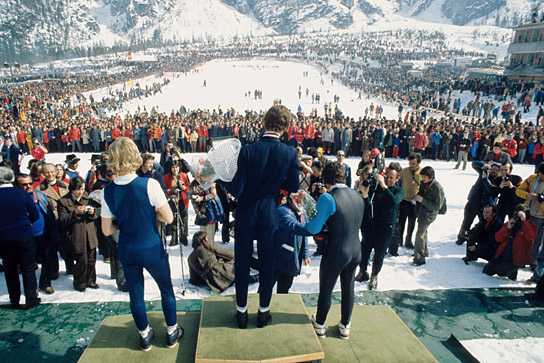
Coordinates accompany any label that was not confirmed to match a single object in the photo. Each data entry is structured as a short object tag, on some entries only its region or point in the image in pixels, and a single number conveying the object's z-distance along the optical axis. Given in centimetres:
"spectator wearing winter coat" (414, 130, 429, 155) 1355
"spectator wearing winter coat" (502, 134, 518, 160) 1163
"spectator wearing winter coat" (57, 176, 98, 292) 424
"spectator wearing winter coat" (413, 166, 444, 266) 512
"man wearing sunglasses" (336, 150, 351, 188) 599
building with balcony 3284
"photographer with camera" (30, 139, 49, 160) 974
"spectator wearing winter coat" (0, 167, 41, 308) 353
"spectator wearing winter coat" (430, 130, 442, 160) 1388
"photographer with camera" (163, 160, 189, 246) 588
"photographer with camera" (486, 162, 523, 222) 564
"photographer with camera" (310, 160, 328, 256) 552
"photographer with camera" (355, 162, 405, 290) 442
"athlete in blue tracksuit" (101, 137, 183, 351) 234
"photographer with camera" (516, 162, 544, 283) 467
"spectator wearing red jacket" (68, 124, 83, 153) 1553
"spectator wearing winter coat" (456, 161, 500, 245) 574
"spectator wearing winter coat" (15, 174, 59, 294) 418
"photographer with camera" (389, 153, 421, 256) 562
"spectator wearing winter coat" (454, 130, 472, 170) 1227
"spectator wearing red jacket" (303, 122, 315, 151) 1535
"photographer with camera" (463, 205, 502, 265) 522
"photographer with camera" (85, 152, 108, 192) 556
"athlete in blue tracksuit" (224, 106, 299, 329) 245
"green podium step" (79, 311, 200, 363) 266
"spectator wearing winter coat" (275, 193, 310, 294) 276
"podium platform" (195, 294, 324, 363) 254
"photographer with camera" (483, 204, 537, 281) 472
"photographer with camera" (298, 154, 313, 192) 563
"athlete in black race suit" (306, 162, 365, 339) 262
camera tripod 442
